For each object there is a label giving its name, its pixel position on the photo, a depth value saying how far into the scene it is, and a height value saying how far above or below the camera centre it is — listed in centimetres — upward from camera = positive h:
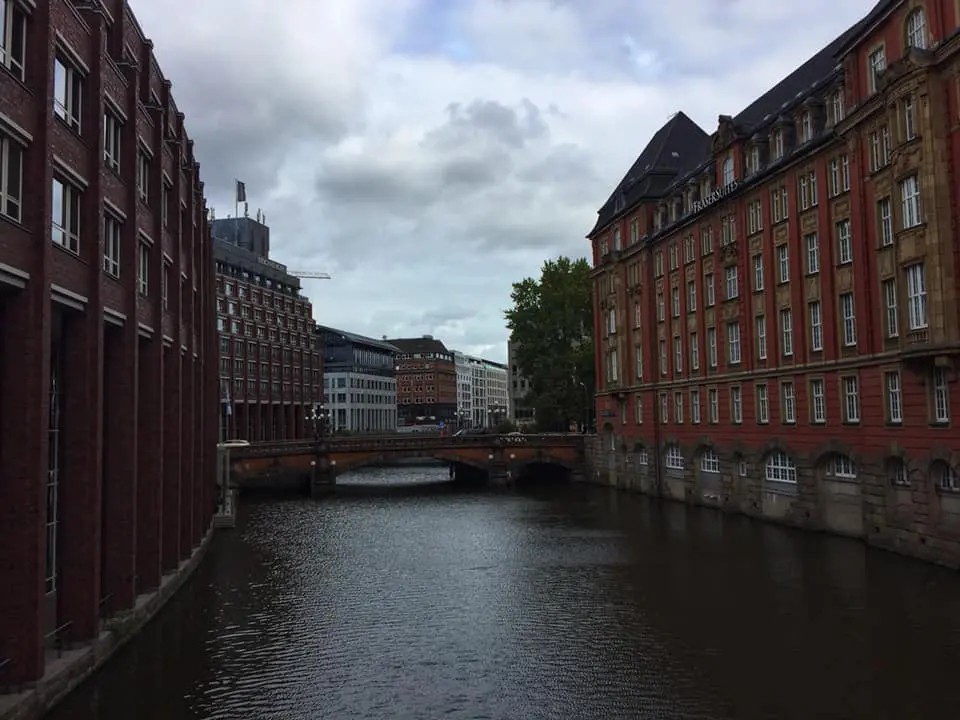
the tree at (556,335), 8369 +833
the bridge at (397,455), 7019 -274
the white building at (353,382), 15238 +766
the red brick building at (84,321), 1627 +262
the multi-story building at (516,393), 16725 +572
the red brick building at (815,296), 3011 +567
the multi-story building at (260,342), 10256 +1078
